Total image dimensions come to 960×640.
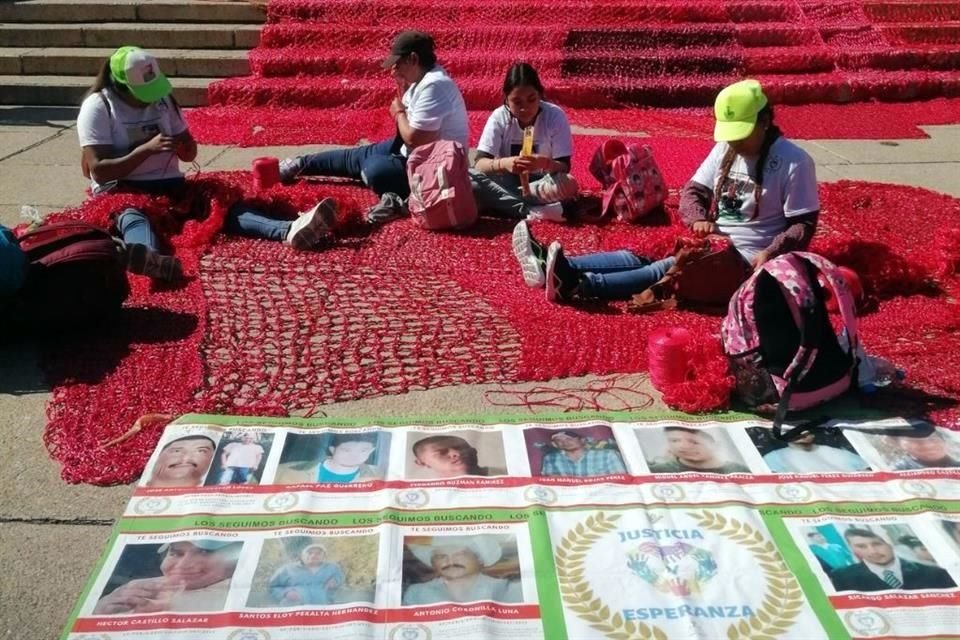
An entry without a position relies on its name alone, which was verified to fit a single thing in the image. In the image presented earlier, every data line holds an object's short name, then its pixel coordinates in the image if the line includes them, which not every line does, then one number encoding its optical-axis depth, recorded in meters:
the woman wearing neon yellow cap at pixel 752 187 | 3.05
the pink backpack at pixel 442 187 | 4.04
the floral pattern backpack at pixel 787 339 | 2.47
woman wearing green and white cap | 3.72
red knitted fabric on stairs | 6.39
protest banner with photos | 1.82
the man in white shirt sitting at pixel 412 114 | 4.21
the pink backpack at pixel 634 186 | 4.20
